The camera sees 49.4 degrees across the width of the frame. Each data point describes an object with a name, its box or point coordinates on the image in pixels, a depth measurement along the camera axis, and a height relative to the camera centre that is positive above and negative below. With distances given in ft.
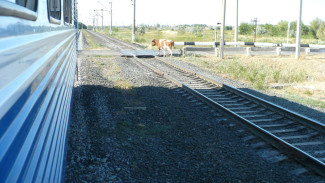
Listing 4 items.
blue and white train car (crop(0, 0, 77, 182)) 3.76 -0.71
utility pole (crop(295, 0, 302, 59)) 63.19 +3.15
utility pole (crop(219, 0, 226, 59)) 64.97 +4.07
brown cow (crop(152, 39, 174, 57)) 72.02 +0.97
